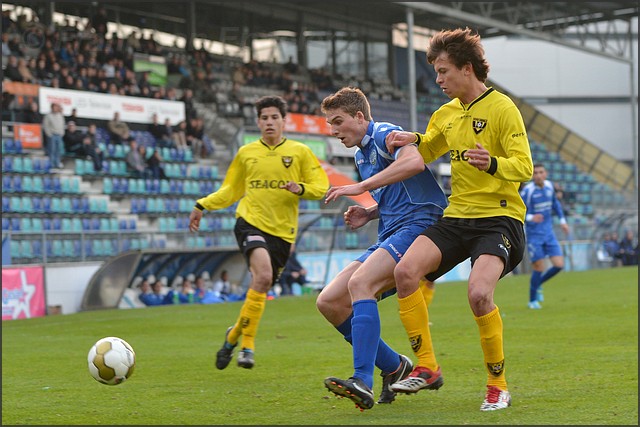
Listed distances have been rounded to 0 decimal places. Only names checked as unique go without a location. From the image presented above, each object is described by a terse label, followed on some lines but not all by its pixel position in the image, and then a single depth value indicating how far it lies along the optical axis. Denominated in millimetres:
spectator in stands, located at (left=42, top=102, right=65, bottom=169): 22344
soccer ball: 6586
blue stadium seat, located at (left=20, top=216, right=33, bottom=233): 20125
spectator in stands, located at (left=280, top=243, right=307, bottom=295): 21203
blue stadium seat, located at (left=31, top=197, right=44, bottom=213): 21047
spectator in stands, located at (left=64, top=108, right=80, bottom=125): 23344
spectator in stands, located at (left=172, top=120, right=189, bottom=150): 26672
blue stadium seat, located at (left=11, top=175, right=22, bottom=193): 21141
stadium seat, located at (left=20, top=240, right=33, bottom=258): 17984
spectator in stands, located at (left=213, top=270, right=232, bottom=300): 20344
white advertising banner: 23641
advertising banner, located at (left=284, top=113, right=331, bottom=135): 30094
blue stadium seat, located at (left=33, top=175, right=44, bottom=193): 21547
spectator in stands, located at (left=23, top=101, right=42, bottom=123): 22891
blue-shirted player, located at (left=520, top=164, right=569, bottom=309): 15172
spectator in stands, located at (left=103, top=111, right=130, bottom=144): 24672
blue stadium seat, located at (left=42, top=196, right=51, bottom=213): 21255
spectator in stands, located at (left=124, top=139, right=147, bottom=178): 23891
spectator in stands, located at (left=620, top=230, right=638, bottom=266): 33750
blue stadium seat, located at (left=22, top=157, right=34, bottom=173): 21875
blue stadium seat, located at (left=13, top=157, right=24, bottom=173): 21659
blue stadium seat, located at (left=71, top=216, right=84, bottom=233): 21188
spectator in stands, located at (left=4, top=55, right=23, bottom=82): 23453
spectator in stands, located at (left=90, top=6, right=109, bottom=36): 28344
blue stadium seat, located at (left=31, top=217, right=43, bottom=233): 20469
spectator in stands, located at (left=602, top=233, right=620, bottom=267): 33625
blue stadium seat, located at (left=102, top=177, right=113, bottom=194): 23203
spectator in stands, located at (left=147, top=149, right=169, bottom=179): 24328
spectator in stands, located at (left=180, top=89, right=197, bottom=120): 28062
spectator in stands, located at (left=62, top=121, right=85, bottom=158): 23141
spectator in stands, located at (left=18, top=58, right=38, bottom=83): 23672
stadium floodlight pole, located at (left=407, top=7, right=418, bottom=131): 29406
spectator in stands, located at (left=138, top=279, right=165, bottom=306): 19359
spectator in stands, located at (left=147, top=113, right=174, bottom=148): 26062
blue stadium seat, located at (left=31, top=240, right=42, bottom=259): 18047
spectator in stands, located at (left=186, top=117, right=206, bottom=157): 27422
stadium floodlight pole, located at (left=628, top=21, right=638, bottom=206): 38731
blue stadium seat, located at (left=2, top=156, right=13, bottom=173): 21406
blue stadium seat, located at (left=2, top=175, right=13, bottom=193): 20891
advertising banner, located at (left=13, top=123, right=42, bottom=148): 22406
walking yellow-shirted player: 8969
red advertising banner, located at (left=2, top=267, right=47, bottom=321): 16859
